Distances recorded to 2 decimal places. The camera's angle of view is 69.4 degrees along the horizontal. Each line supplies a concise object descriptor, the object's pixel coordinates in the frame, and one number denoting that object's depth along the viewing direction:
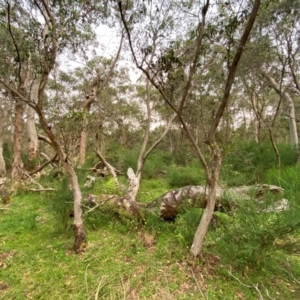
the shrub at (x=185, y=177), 6.49
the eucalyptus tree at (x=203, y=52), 2.43
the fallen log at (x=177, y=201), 2.93
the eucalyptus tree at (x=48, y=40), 2.75
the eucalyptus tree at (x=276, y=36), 5.66
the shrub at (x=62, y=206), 3.10
